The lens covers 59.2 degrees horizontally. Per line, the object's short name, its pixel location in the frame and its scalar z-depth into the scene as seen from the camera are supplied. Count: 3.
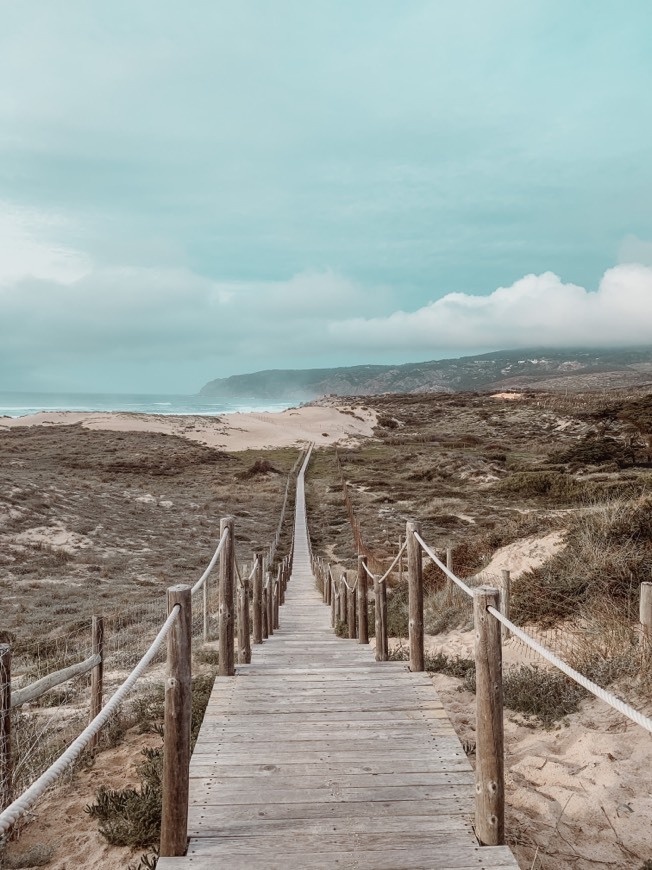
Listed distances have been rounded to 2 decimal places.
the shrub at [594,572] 7.03
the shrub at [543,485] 22.90
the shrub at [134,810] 3.40
